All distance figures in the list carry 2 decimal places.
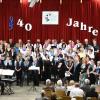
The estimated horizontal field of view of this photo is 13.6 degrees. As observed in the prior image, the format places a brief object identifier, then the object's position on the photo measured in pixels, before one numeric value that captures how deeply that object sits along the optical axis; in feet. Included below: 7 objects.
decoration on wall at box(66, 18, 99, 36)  86.63
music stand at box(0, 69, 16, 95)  61.67
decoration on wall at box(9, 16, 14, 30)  89.01
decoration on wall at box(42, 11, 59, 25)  87.51
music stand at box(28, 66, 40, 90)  64.91
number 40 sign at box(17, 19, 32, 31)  88.79
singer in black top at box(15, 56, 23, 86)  70.44
